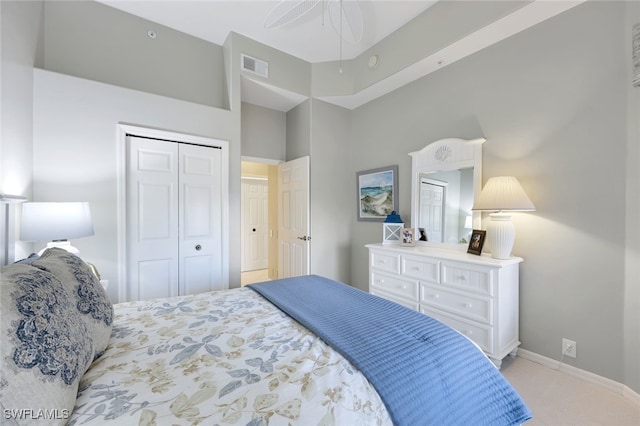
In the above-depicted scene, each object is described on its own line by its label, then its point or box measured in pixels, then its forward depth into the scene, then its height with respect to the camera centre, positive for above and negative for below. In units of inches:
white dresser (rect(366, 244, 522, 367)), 79.0 -28.2
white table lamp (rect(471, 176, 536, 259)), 80.2 +1.5
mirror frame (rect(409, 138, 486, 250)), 98.3 +20.8
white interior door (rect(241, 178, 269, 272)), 222.5 -12.8
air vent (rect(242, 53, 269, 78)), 122.6 +70.8
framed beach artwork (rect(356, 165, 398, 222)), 132.7 +9.5
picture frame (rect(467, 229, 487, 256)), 91.7 -11.2
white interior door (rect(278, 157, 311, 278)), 143.5 -4.8
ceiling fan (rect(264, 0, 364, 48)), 76.0 +61.9
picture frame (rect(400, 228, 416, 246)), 113.4 -11.9
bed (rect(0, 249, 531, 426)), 26.2 -22.6
